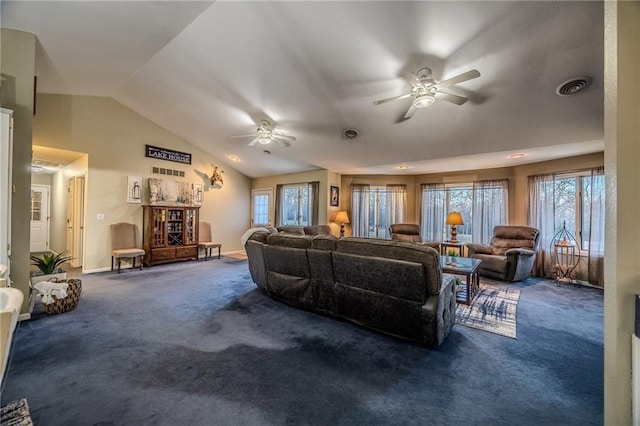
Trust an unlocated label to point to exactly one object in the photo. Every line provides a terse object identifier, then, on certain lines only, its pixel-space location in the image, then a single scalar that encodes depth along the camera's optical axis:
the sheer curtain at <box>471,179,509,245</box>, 5.70
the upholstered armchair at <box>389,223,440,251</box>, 6.32
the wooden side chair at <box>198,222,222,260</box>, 6.62
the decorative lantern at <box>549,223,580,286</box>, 4.61
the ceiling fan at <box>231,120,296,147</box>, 4.37
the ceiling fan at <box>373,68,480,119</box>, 2.58
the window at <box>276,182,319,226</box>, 6.78
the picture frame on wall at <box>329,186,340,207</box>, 6.66
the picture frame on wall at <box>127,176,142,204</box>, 5.65
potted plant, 3.46
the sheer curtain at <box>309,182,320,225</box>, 6.68
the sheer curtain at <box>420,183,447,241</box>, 6.54
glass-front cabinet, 5.73
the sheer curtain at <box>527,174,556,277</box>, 5.04
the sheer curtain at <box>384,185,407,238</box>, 6.96
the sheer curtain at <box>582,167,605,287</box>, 4.37
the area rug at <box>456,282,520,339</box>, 2.78
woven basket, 3.01
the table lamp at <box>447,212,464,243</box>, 5.48
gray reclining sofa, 2.29
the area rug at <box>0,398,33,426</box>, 1.46
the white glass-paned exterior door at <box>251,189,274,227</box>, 7.78
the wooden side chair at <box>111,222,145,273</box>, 5.20
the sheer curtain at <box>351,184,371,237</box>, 7.05
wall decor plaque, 5.96
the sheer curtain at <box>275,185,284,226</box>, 7.43
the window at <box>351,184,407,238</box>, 6.98
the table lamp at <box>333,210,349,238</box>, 6.57
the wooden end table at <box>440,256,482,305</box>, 3.44
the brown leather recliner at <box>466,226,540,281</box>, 4.54
